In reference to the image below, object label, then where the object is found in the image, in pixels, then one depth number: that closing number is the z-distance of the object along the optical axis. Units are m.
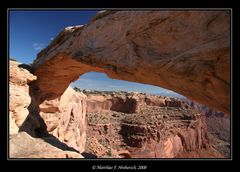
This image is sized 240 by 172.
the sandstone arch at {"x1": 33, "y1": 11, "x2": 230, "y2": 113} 3.54
